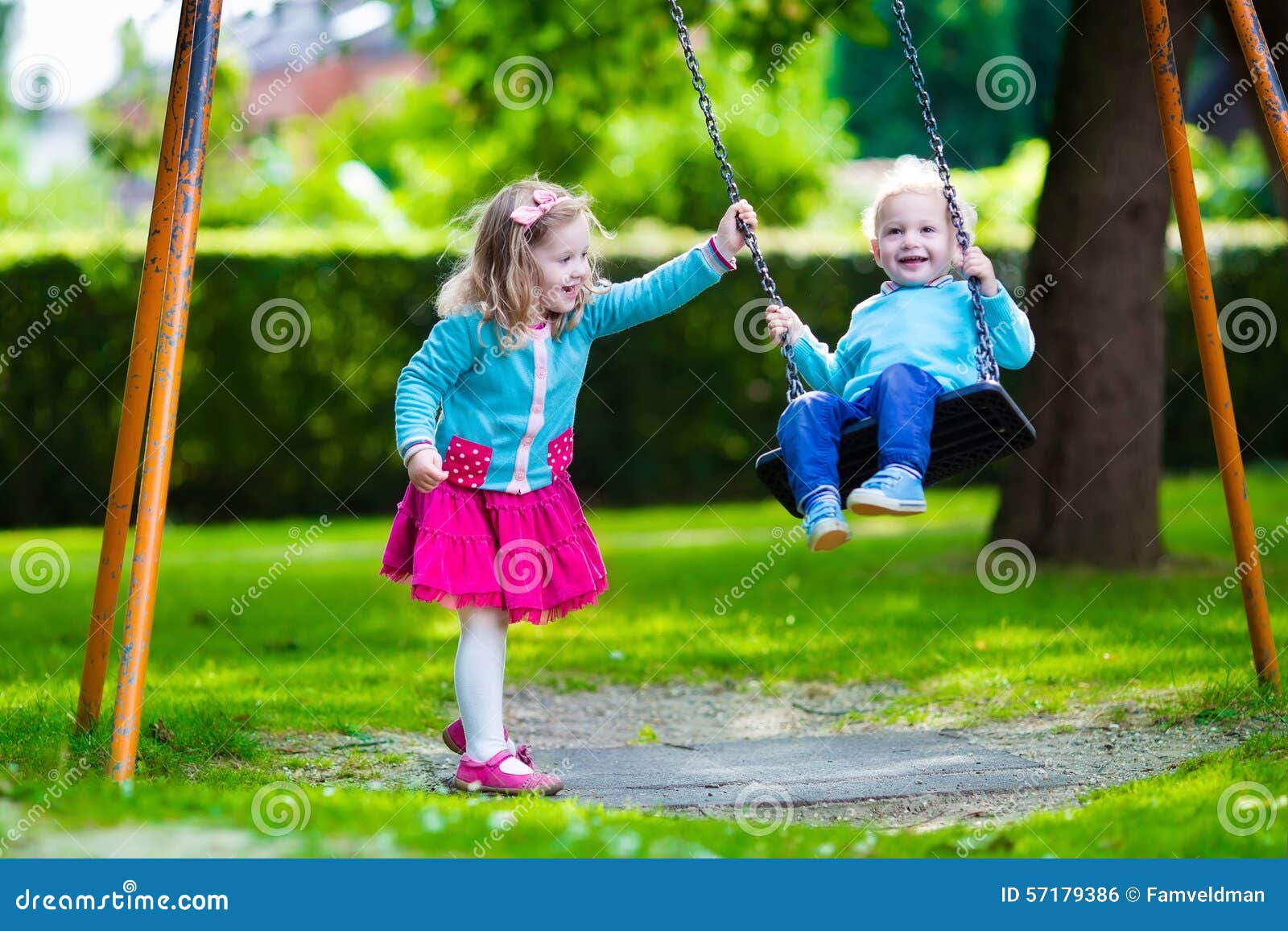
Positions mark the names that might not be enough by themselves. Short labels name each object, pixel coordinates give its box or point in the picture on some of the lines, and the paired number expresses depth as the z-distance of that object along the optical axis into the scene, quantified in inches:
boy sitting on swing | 303.6
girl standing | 326.0
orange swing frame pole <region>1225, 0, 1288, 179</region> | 353.4
